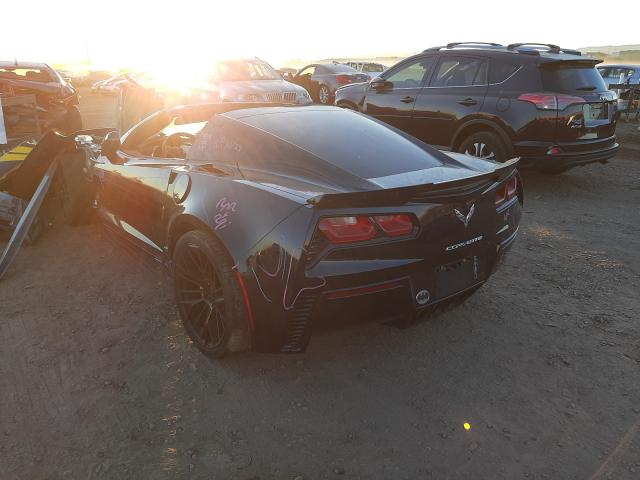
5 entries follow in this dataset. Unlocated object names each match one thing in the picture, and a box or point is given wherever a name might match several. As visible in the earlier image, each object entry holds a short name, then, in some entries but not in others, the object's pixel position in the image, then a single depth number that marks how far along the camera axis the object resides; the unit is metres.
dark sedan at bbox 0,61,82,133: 10.66
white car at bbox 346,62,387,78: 26.27
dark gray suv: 6.32
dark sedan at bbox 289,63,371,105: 18.34
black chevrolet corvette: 2.44
